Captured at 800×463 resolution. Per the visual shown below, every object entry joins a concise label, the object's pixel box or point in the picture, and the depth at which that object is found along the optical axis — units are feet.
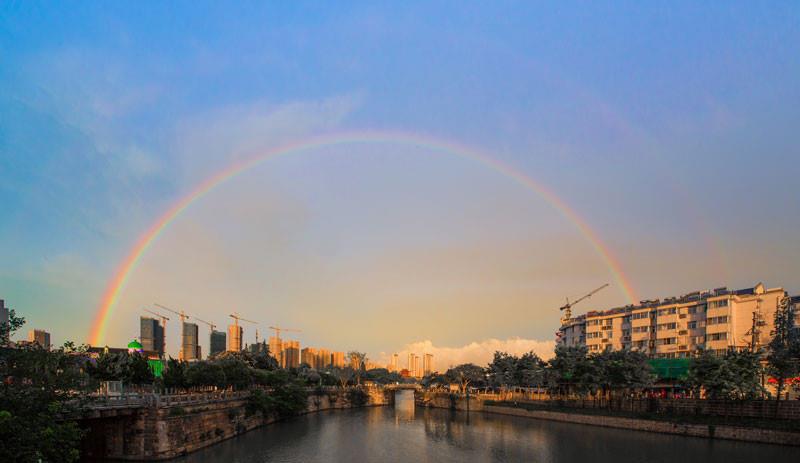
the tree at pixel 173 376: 264.52
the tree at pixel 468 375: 477.36
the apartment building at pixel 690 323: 332.19
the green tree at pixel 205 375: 266.57
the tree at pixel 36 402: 86.43
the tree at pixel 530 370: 384.27
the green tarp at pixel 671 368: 315.37
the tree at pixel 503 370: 404.77
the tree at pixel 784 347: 218.59
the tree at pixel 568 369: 313.73
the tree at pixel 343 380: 580.05
